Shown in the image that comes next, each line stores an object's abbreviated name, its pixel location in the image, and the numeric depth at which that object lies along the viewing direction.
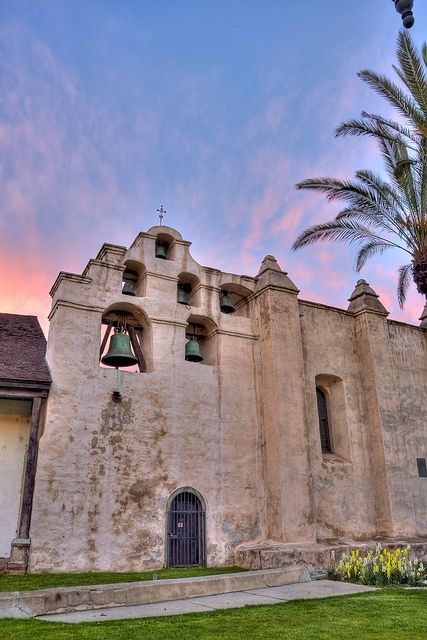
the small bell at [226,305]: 16.52
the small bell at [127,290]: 14.89
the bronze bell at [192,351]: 14.96
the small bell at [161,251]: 16.19
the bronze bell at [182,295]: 15.81
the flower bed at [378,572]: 10.55
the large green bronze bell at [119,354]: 13.47
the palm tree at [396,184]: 13.22
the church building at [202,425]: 12.26
